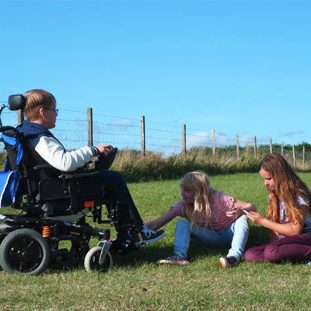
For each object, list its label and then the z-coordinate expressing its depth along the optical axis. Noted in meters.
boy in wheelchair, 4.90
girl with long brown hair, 5.45
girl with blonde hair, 5.80
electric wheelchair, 4.89
